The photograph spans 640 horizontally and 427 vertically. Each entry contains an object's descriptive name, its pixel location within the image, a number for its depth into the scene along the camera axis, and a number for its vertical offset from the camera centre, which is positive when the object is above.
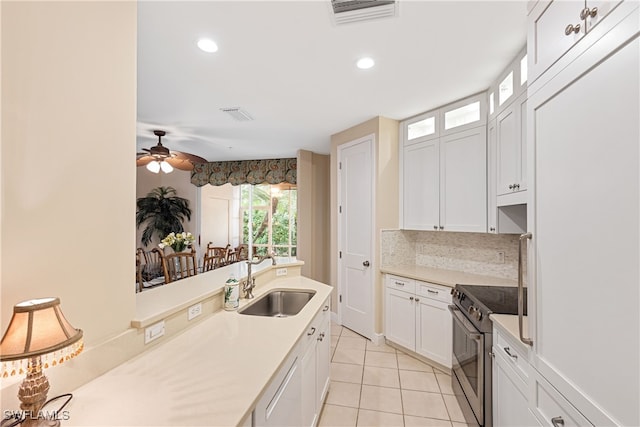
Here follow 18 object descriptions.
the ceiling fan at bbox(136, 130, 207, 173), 3.57 +0.73
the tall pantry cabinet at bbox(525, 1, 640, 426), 0.75 +0.01
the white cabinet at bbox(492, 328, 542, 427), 1.34 -0.88
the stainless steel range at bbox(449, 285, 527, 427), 1.75 -0.84
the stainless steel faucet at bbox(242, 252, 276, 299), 2.08 -0.51
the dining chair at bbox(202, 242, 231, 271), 4.79 -0.77
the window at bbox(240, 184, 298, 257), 6.28 -0.05
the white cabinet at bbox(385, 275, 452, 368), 2.64 -1.01
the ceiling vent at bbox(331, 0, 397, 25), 1.55 +1.16
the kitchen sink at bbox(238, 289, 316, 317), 2.29 -0.69
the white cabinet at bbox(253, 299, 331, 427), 1.13 -0.85
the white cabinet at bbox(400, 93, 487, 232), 2.62 +0.50
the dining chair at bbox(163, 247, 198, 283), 3.55 -0.64
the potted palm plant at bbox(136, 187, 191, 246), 5.90 +0.05
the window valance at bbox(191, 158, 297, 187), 5.48 +0.89
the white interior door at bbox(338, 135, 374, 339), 3.41 -0.22
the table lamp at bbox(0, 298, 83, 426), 0.71 -0.34
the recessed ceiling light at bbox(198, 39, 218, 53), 1.89 +1.17
